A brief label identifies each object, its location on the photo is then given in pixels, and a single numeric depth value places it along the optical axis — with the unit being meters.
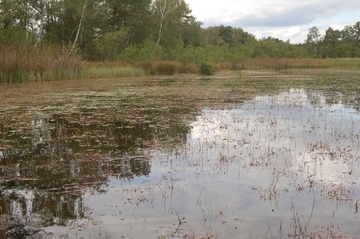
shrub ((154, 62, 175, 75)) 26.06
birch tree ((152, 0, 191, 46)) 38.13
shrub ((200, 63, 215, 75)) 26.45
